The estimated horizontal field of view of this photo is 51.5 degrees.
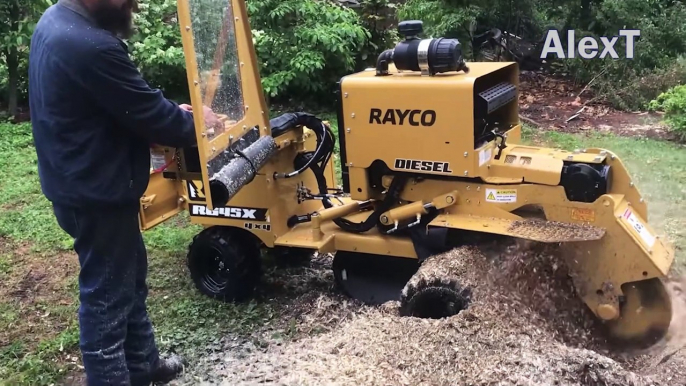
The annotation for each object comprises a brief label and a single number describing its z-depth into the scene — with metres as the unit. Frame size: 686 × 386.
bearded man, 3.01
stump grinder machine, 3.68
